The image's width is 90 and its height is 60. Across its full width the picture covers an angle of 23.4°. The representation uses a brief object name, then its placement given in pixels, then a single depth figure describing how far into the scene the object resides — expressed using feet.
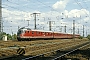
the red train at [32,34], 166.49
